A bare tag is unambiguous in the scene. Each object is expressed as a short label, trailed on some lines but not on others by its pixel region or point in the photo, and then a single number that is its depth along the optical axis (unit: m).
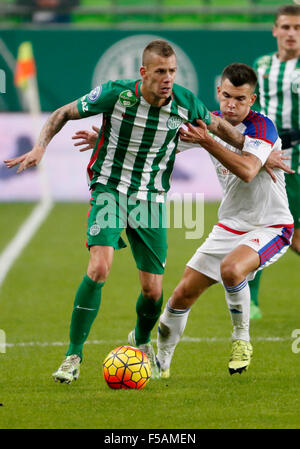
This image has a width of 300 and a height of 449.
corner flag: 34.72
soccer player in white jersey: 11.46
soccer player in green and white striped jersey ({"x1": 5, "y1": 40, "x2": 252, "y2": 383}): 11.07
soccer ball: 10.70
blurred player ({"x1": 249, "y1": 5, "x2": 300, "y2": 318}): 15.60
